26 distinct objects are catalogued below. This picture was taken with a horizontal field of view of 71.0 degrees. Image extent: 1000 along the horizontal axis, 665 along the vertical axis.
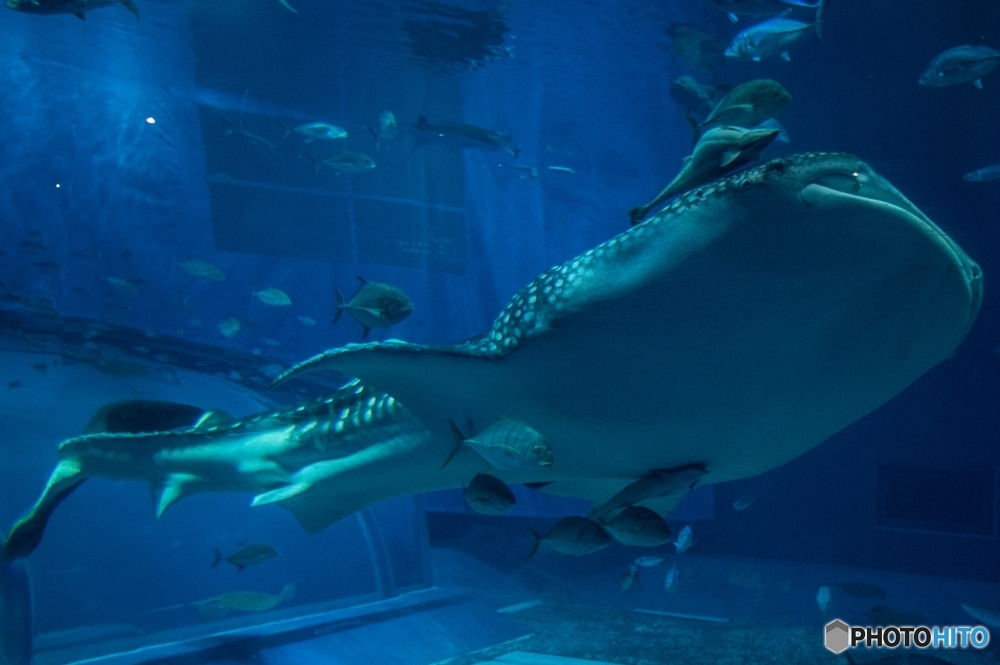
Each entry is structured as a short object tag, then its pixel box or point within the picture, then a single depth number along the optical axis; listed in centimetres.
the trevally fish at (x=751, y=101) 391
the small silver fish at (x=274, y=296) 1005
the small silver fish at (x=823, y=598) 709
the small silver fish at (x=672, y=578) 785
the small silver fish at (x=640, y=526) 333
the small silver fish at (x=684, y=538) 732
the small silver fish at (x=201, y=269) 999
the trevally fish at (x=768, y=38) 591
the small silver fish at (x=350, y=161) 973
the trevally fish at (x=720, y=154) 261
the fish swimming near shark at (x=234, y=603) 539
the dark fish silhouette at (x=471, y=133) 1326
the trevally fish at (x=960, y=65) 618
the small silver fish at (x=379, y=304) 564
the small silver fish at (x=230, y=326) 1020
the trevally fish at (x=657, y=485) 242
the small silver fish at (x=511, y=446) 230
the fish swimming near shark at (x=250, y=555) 545
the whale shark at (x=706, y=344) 164
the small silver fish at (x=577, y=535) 373
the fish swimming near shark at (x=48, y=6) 390
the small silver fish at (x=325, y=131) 1039
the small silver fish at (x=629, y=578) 643
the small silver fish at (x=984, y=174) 852
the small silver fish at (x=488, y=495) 313
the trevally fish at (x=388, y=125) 1250
